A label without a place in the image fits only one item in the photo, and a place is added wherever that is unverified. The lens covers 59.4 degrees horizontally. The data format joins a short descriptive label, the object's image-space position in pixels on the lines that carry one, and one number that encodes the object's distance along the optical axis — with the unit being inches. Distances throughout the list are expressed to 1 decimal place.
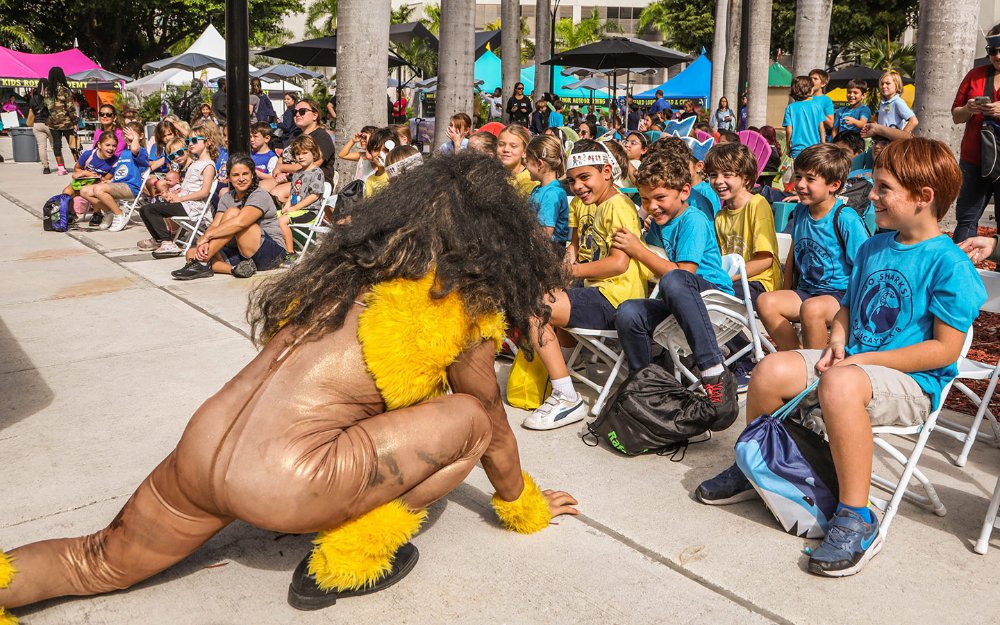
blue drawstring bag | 127.8
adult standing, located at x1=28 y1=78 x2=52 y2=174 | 723.4
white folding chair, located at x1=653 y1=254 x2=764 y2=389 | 175.1
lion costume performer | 99.4
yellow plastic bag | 185.8
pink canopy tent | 1161.5
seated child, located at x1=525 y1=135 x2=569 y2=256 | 225.6
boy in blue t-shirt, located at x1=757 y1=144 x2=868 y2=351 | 181.3
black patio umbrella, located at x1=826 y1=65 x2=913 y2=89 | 906.2
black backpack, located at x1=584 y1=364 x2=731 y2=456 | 157.8
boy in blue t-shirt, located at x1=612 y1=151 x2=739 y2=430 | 167.5
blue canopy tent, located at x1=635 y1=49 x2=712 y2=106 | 1174.3
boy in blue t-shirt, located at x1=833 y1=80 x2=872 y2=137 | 369.4
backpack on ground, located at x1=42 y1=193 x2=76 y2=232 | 426.3
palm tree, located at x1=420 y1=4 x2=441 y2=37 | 2158.3
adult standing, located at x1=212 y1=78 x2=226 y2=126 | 684.1
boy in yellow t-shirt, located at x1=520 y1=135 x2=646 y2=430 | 176.6
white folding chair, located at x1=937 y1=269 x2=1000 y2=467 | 151.9
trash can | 847.6
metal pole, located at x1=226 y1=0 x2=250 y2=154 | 399.9
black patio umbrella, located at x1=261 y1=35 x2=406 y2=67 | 685.9
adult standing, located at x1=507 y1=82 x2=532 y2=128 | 683.4
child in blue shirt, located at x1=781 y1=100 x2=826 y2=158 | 386.9
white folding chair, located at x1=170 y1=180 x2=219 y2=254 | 356.5
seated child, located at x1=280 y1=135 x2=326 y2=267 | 348.8
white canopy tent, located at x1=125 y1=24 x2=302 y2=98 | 1046.0
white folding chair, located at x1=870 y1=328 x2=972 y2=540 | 125.3
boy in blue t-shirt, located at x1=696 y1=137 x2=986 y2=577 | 121.5
